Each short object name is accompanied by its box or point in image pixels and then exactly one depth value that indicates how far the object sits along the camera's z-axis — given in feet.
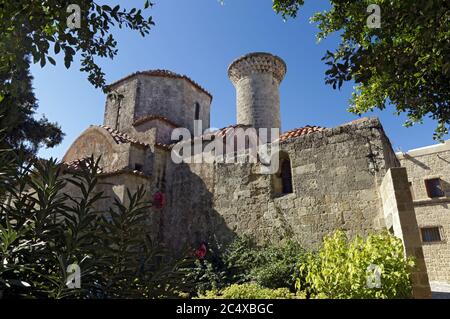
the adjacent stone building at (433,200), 50.55
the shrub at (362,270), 14.51
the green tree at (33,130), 36.33
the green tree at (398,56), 11.64
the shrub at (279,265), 22.82
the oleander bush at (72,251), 4.99
